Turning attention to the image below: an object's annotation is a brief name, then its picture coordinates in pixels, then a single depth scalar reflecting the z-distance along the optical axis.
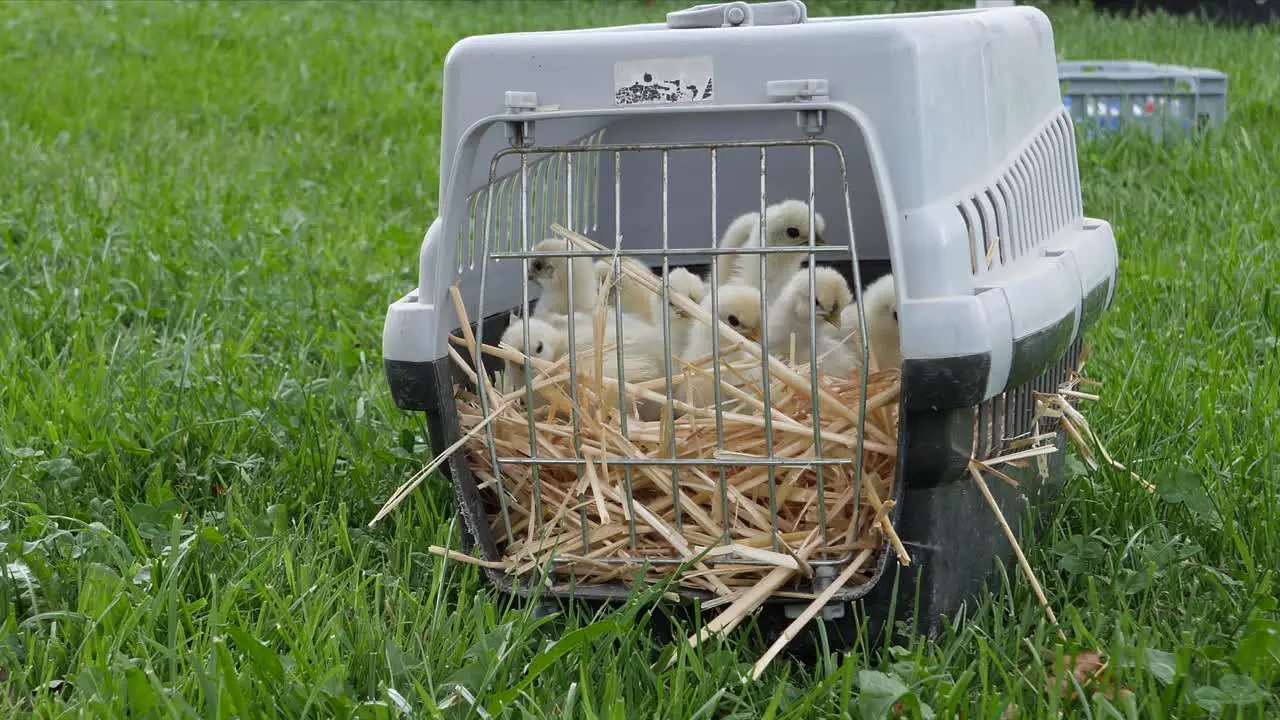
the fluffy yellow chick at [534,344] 2.22
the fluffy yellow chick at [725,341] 2.20
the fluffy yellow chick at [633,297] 2.57
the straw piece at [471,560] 1.92
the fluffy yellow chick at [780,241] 2.41
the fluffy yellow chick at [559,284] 2.54
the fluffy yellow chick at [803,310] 2.30
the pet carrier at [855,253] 1.69
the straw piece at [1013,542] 1.76
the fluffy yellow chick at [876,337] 2.18
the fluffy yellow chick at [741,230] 2.49
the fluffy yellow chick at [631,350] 2.26
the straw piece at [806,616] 1.69
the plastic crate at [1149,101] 4.87
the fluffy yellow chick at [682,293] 2.45
